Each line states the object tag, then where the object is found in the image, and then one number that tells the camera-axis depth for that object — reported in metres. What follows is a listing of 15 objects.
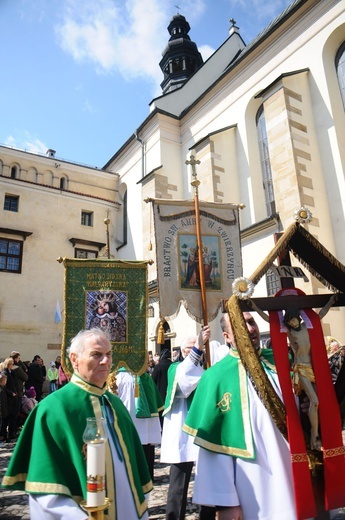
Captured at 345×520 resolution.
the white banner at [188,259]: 5.20
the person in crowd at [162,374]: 7.48
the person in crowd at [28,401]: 10.01
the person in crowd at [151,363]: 11.19
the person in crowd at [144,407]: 5.21
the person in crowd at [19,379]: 9.00
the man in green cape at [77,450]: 1.91
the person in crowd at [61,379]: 11.09
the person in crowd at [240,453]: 2.28
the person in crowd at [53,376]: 14.64
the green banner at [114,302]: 4.82
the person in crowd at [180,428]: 3.54
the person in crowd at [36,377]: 12.20
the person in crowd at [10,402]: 8.82
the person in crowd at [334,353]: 6.18
